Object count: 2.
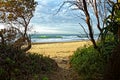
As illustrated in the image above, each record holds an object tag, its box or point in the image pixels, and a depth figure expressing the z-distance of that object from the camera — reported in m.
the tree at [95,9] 3.46
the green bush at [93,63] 3.04
